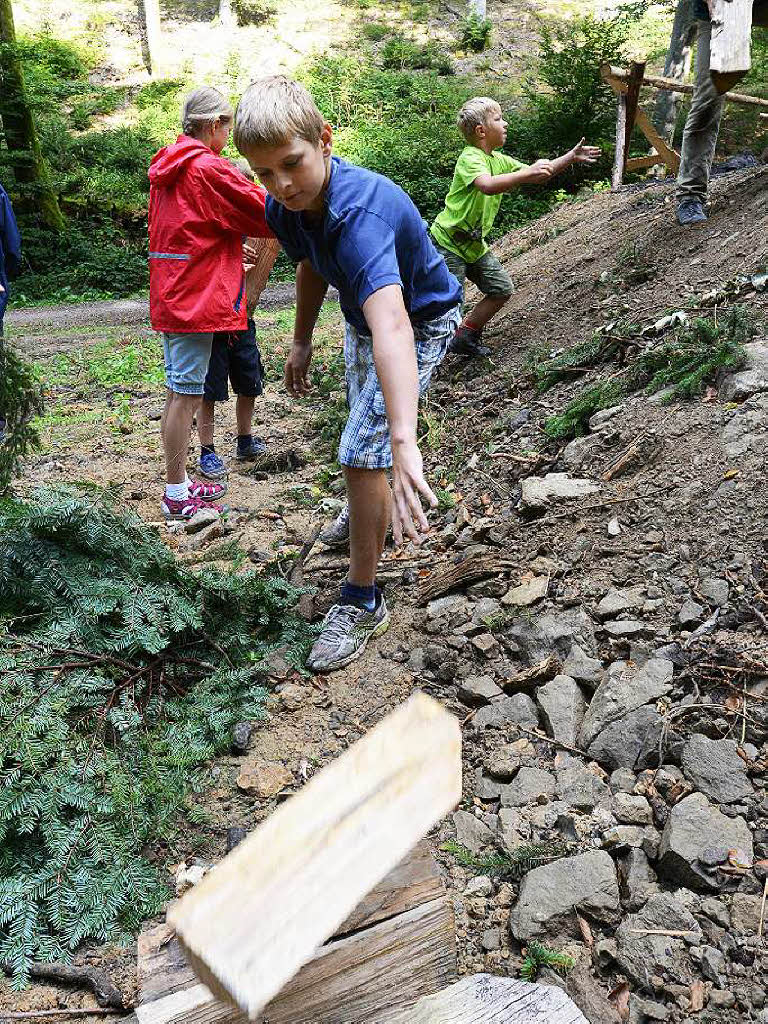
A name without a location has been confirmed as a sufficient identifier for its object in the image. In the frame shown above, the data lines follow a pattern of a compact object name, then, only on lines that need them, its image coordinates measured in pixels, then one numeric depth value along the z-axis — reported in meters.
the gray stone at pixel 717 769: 2.25
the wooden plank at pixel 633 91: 7.74
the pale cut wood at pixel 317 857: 0.92
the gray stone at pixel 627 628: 2.87
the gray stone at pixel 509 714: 2.73
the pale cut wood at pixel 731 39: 4.64
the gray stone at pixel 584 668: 2.80
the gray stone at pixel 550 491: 3.76
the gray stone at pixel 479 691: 2.88
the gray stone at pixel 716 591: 2.85
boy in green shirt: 5.71
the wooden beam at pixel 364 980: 1.15
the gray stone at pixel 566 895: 2.03
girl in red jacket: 4.11
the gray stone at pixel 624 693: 2.58
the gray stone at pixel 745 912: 1.94
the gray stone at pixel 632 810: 2.27
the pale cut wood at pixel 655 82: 7.49
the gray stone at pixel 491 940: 2.03
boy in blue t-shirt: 2.33
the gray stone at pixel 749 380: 3.64
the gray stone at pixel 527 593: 3.22
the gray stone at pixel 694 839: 2.06
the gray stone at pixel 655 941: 1.88
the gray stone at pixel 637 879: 2.06
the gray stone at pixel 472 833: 2.32
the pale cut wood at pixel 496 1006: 1.31
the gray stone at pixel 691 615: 2.84
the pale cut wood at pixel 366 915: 1.19
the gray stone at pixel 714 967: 1.85
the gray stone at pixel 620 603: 2.99
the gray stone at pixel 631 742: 2.46
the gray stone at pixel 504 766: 2.53
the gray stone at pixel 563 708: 2.63
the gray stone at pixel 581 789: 2.36
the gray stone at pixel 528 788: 2.43
